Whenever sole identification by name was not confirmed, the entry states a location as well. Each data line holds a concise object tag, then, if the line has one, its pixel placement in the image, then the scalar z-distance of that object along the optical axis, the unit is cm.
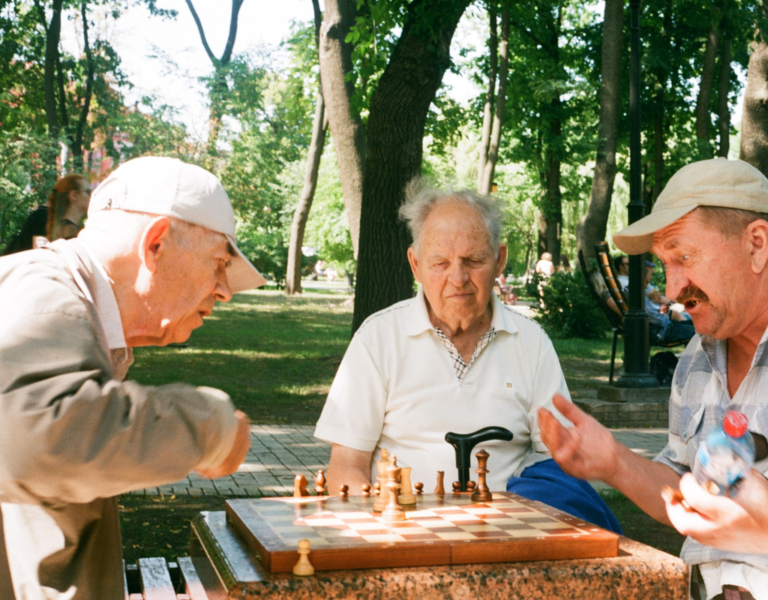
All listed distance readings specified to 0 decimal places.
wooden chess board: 174
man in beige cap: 238
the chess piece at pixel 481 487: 228
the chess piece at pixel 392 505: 200
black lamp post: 968
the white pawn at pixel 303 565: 167
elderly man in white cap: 134
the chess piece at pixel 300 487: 230
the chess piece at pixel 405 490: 218
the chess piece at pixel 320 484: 241
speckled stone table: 166
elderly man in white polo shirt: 312
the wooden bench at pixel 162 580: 274
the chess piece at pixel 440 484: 241
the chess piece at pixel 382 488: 211
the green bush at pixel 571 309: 1791
